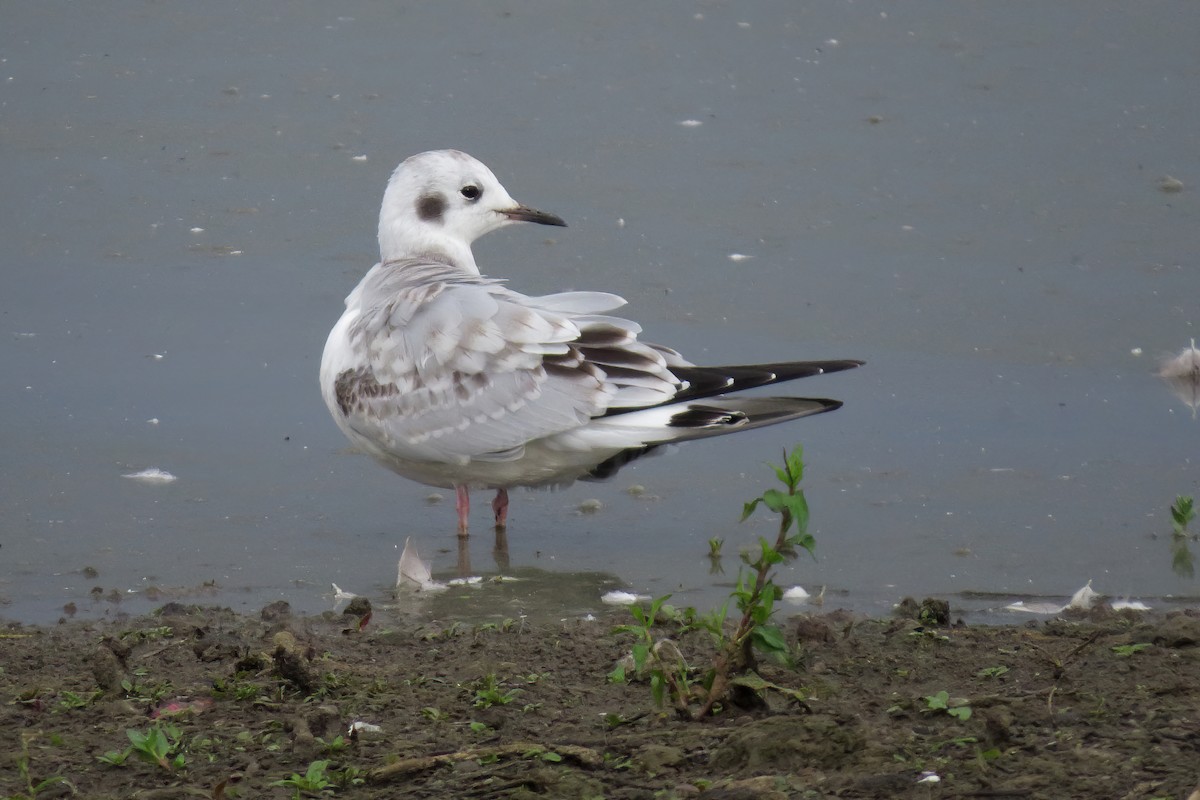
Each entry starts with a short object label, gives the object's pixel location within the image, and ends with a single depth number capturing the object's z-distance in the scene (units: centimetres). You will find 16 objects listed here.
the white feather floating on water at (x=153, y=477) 1200
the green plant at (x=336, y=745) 632
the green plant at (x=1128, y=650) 706
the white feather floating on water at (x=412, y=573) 1026
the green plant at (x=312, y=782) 592
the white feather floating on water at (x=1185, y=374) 1319
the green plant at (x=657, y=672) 622
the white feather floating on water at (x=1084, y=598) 961
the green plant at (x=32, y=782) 596
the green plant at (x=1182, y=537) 1041
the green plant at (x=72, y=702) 701
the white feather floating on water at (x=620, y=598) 997
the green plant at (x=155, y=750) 607
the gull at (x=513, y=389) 1136
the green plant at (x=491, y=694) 692
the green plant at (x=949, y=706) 617
